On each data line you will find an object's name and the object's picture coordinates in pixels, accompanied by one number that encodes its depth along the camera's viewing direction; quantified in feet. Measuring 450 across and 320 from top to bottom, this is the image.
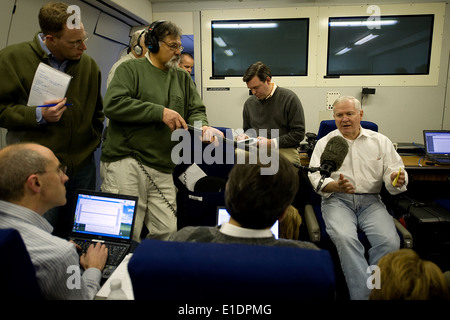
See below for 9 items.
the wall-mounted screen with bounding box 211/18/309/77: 11.93
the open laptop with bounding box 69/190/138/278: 4.95
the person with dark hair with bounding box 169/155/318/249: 2.76
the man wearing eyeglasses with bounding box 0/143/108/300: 2.88
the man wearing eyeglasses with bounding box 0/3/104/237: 5.06
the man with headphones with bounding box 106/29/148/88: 7.74
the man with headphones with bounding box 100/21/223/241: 5.63
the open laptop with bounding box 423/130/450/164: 9.39
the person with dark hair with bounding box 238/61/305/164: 8.71
